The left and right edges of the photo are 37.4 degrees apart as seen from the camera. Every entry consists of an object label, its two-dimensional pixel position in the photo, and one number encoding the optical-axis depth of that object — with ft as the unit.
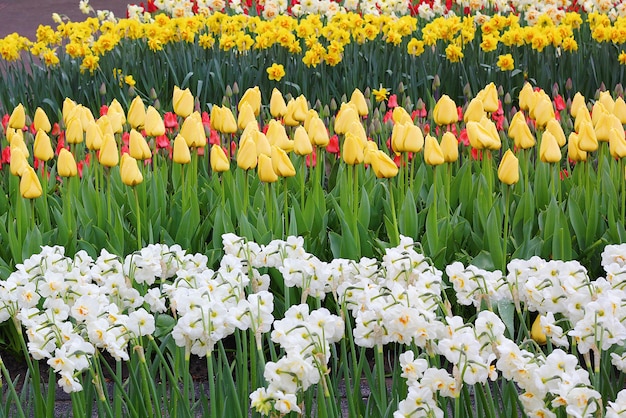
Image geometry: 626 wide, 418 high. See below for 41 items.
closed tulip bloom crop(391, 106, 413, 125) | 10.61
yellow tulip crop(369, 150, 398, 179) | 8.96
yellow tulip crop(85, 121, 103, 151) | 10.47
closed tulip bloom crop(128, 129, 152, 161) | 10.18
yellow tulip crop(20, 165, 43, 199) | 9.23
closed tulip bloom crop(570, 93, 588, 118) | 11.39
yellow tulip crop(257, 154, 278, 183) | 9.10
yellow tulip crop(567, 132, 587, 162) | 9.89
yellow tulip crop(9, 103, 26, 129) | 12.17
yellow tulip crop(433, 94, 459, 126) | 11.14
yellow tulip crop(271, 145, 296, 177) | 9.16
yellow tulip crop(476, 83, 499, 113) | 11.56
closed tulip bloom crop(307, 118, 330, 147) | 10.35
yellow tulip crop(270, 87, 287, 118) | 12.03
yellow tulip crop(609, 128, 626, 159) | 9.45
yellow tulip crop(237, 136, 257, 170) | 9.52
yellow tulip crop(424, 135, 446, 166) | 9.49
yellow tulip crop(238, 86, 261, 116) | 12.19
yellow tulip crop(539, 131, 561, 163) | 9.53
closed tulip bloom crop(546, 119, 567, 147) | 10.21
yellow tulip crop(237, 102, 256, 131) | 11.28
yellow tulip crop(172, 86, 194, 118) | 11.72
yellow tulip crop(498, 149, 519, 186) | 8.98
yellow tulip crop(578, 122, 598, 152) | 9.59
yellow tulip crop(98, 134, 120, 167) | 9.80
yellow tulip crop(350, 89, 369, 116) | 12.15
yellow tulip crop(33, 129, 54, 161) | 10.39
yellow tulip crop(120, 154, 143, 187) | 9.42
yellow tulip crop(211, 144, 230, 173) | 9.78
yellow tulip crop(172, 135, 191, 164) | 10.11
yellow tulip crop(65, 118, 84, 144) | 10.86
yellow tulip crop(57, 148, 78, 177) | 9.84
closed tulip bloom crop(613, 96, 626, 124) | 11.03
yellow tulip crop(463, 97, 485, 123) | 11.11
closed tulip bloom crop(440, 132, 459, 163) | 10.00
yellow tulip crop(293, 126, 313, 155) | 9.90
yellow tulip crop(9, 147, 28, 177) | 9.79
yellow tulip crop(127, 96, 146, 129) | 11.52
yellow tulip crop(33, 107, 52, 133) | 12.04
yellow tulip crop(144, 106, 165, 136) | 11.02
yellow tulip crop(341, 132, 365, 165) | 9.43
